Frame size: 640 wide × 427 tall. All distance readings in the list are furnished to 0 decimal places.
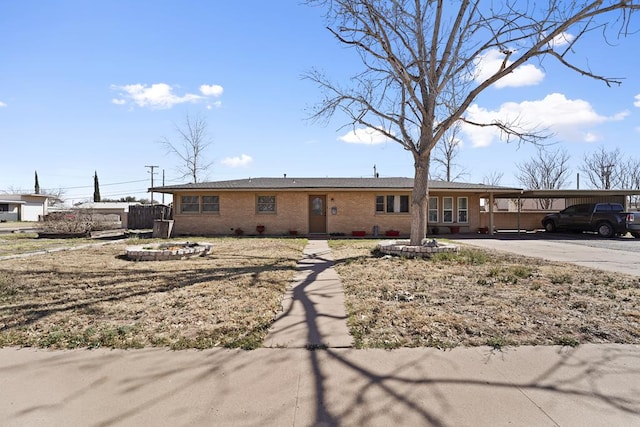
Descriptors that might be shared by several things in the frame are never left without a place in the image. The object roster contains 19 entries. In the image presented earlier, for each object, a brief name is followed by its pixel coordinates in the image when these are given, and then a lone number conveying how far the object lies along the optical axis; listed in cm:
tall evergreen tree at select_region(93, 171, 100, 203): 5869
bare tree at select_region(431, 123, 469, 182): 3712
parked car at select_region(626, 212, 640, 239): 1686
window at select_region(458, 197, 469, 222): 1920
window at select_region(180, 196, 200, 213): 1838
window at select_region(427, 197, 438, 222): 1910
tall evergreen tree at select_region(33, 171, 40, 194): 6242
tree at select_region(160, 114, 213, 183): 3232
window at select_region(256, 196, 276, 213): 1812
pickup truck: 1705
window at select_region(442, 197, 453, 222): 1916
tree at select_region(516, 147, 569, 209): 4275
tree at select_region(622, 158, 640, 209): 4094
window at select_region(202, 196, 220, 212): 1833
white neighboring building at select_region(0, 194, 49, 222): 3931
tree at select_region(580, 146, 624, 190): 4138
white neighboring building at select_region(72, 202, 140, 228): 3234
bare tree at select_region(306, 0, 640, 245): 938
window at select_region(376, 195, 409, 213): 1817
